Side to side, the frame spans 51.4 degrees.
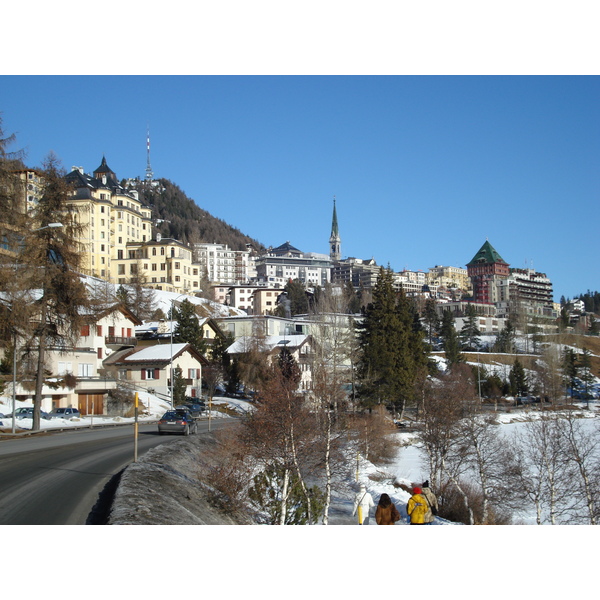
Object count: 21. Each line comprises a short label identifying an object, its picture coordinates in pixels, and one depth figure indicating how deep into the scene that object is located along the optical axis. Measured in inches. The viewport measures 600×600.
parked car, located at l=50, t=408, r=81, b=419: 1832.9
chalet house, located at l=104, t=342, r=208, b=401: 2488.9
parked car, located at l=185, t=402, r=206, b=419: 2076.8
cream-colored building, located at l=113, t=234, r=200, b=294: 5246.1
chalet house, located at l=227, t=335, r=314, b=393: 2564.0
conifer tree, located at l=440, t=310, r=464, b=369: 3767.2
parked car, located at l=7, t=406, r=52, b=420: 1715.1
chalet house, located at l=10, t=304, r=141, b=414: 1977.1
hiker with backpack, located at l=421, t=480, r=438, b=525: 586.9
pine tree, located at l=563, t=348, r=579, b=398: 3698.3
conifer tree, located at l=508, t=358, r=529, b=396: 3508.9
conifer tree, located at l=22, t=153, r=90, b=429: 1325.0
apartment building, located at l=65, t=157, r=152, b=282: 5036.2
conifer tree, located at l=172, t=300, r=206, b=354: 2859.3
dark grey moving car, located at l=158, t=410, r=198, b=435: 1385.3
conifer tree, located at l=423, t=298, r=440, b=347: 5103.3
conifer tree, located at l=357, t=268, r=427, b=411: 2203.5
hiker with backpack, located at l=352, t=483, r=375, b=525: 623.0
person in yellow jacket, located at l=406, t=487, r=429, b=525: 561.0
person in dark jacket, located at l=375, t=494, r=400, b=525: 573.0
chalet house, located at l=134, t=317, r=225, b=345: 3029.0
